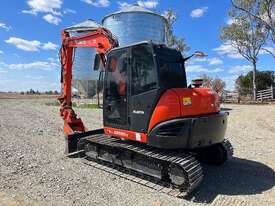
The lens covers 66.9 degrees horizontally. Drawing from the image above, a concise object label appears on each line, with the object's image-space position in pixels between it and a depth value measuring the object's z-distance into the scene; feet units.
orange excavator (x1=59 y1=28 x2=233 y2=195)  13.20
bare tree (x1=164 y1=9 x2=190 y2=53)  76.92
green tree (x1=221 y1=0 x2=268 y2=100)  71.12
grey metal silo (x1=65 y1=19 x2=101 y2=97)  75.14
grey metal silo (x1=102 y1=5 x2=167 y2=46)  59.77
